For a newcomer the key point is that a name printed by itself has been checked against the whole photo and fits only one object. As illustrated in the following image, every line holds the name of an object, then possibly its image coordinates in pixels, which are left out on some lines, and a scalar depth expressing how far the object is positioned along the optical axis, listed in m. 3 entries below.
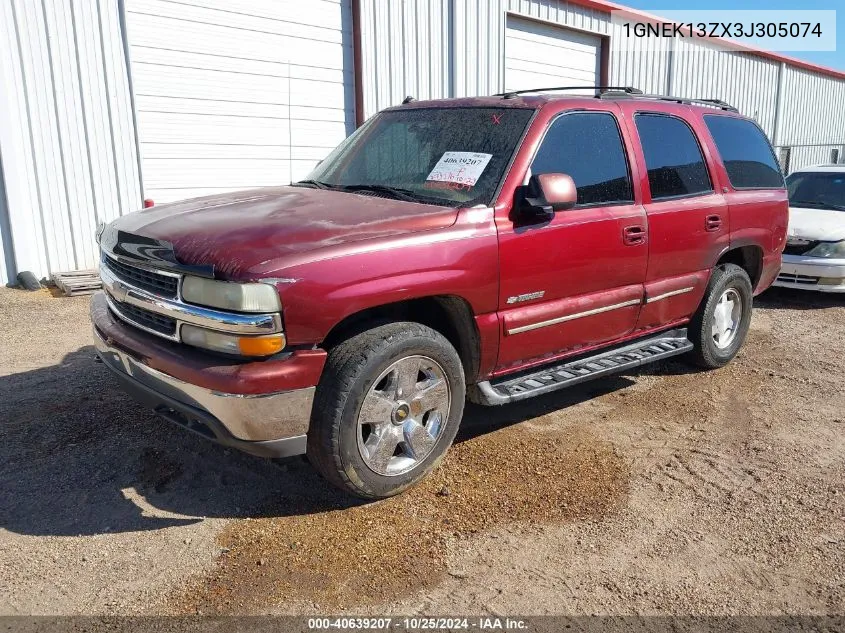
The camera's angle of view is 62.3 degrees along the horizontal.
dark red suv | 3.00
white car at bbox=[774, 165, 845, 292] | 8.06
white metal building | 7.74
